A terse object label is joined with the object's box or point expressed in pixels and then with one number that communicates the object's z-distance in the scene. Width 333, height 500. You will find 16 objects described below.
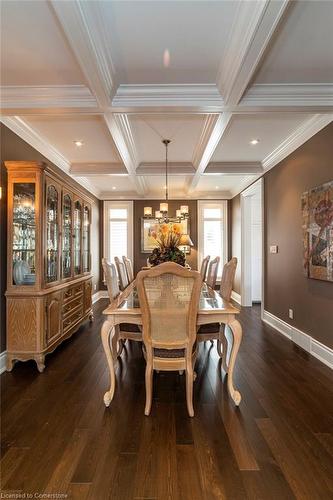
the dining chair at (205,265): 4.75
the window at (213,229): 7.46
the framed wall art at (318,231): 3.12
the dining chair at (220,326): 2.86
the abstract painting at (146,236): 7.37
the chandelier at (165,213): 4.89
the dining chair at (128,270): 4.90
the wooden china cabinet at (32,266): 3.10
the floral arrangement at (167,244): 3.76
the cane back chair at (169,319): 2.14
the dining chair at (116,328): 2.88
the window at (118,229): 7.45
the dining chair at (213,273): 3.88
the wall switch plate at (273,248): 4.67
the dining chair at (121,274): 4.00
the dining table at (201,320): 2.39
